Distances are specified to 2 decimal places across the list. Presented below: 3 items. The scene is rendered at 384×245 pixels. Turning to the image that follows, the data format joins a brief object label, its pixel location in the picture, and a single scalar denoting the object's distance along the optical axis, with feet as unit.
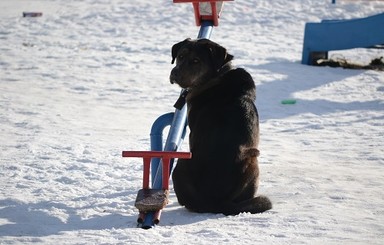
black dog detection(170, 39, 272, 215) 32.40
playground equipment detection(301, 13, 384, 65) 79.92
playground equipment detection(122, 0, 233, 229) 30.71
